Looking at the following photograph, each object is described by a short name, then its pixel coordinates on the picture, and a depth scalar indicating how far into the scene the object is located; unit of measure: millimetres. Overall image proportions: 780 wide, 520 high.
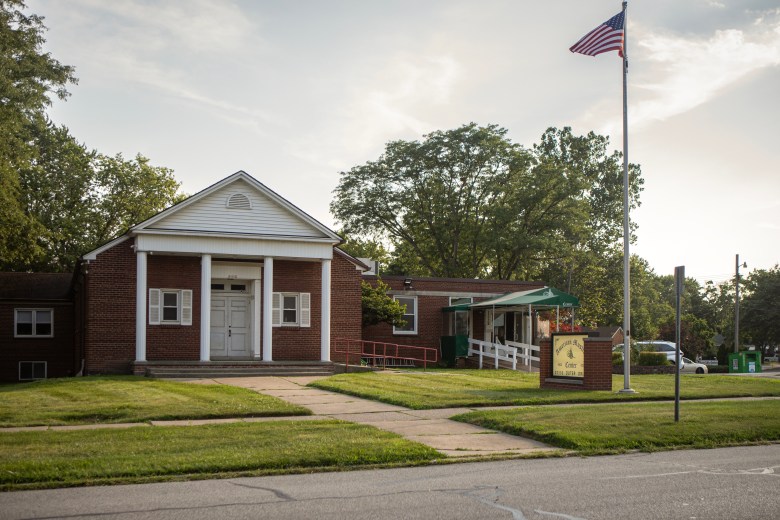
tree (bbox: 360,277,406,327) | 33156
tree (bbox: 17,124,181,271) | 50469
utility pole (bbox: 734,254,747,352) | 49556
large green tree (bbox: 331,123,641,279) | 49062
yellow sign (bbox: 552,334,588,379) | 21125
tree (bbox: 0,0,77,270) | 30469
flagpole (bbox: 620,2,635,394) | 20125
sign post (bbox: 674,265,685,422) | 14168
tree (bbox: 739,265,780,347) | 69875
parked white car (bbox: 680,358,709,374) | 40438
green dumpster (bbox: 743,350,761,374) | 39438
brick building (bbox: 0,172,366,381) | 28000
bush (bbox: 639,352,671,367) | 33969
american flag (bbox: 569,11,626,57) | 20969
